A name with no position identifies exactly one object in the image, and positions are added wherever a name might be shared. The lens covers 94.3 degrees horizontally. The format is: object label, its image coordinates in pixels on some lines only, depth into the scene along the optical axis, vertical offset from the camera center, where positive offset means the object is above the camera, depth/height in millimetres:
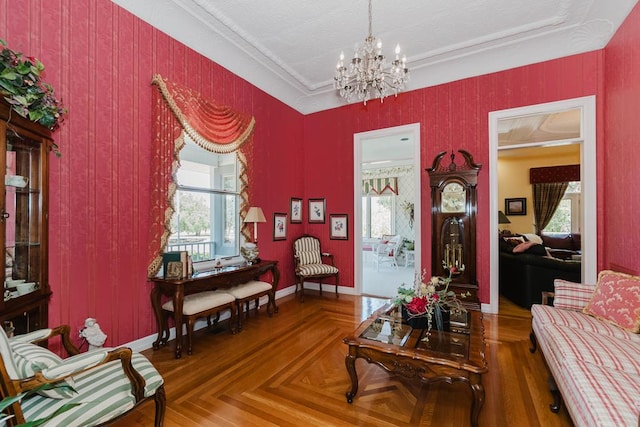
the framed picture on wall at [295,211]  5676 +88
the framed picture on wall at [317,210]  5855 +109
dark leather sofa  4246 -884
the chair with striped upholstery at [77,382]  1419 -970
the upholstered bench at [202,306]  3090 -997
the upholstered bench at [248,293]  3744 -1020
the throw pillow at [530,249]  4746 -548
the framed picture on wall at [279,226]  5227 -186
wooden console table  3057 -805
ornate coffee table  1926 -984
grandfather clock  4312 -40
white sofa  1569 -955
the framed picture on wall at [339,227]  5621 -219
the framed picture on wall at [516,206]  8539 +269
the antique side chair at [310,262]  5090 -857
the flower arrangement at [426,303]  2508 -761
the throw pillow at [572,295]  2955 -813
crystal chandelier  2838 +1425
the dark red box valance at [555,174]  8008 +1138
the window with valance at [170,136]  3346 +999
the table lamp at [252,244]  4355 -428
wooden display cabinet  1963 -32
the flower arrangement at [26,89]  1928 +875
